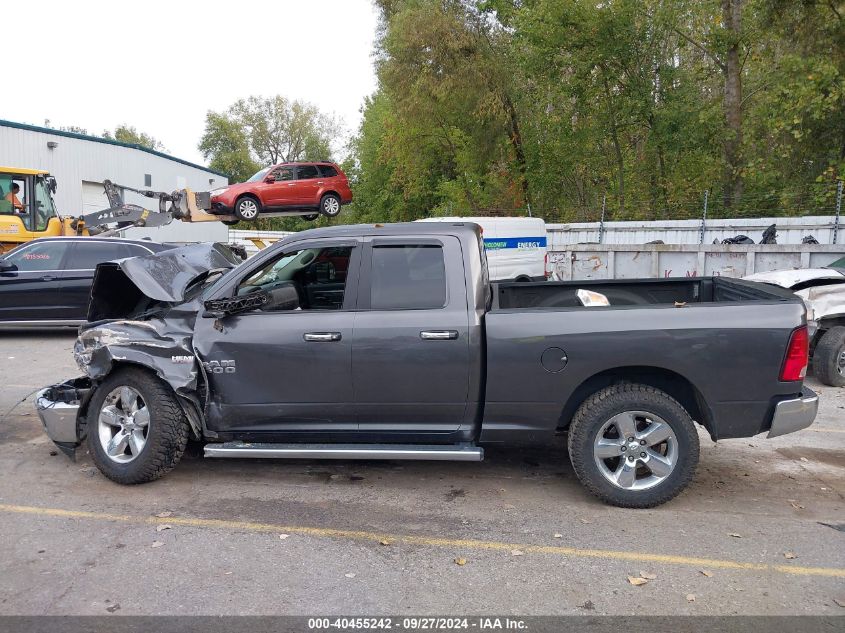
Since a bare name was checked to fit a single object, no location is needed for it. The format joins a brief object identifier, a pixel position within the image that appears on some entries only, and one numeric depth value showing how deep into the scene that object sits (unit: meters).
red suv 18.56
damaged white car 8.69
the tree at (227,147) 63.94
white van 17.16
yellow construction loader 15.56
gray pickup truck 4.69
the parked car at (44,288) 11.87
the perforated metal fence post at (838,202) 17.42
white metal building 27.17
